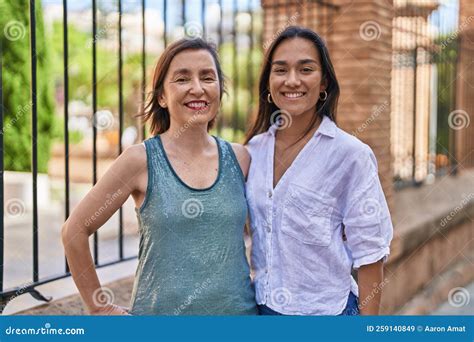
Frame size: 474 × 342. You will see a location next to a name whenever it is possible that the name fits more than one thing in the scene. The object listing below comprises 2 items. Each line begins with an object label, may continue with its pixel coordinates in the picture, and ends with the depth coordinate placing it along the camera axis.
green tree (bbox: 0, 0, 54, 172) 6.54
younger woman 1.98
